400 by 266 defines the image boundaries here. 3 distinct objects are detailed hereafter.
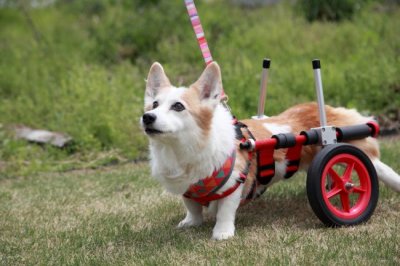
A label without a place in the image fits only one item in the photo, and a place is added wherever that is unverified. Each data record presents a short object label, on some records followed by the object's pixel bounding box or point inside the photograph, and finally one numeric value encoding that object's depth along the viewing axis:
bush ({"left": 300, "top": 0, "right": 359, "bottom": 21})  9.82
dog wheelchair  3.48
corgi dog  3.35
